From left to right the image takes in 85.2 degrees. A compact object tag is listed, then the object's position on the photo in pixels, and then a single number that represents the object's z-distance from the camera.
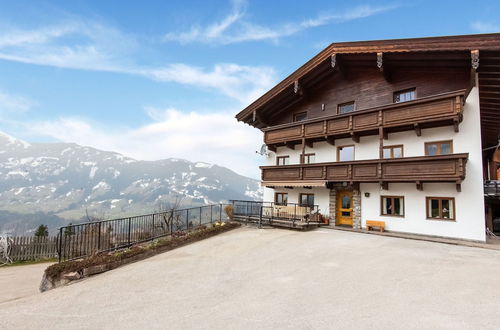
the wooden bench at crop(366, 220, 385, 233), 15.31
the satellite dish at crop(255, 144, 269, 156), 23.03
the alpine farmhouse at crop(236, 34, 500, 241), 13.15
